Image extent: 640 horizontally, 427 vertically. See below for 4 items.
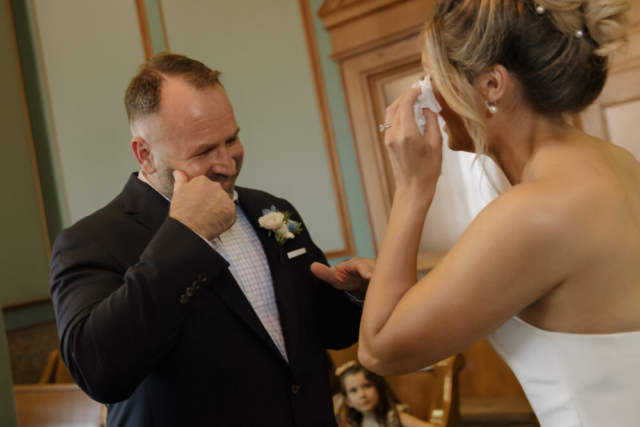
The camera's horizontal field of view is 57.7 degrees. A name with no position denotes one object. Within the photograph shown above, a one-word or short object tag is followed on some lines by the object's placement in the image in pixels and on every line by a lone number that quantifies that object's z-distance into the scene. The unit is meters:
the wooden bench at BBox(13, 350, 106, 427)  3.01
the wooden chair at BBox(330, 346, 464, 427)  2.77
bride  1.26
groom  1.39
